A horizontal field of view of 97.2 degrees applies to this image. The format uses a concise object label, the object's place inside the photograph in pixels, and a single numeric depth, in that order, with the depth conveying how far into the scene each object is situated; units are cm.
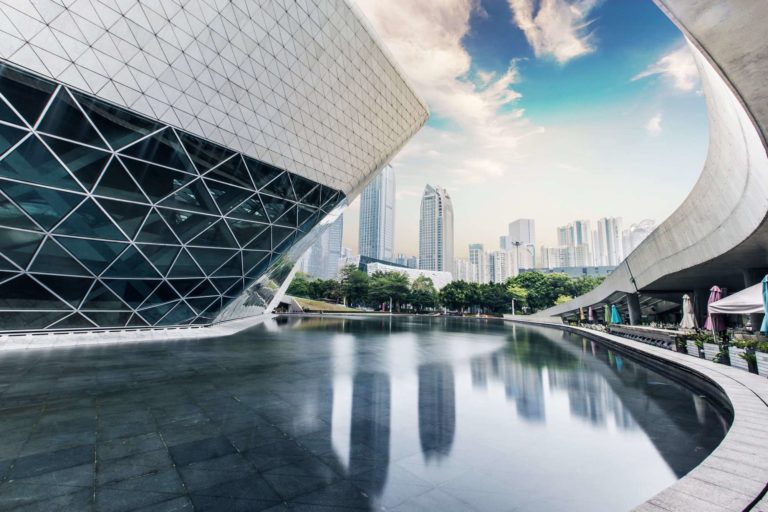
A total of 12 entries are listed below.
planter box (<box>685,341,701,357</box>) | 1320
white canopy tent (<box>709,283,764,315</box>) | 971
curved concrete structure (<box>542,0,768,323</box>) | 375
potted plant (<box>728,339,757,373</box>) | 974
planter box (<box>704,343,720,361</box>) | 1187
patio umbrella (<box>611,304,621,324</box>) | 2932
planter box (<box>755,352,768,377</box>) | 901
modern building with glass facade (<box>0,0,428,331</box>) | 1238
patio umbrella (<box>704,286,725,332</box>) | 1248
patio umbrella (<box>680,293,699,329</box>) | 1795
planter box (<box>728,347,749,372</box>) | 1027
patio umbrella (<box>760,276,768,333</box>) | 888
